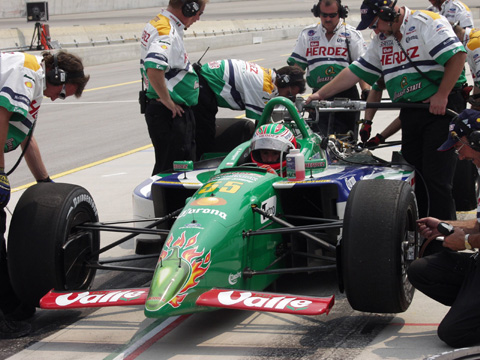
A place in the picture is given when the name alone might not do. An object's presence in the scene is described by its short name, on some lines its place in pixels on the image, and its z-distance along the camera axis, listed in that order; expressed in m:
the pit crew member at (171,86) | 7.70
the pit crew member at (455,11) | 9.95
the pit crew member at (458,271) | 4.90
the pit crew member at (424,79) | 6.73
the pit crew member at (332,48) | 9.24
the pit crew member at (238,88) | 8.43
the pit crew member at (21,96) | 5.37
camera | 27.10
